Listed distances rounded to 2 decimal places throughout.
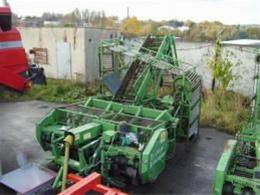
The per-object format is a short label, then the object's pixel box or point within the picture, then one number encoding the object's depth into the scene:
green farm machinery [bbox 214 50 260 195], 2.82
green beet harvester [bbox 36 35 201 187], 3.57
